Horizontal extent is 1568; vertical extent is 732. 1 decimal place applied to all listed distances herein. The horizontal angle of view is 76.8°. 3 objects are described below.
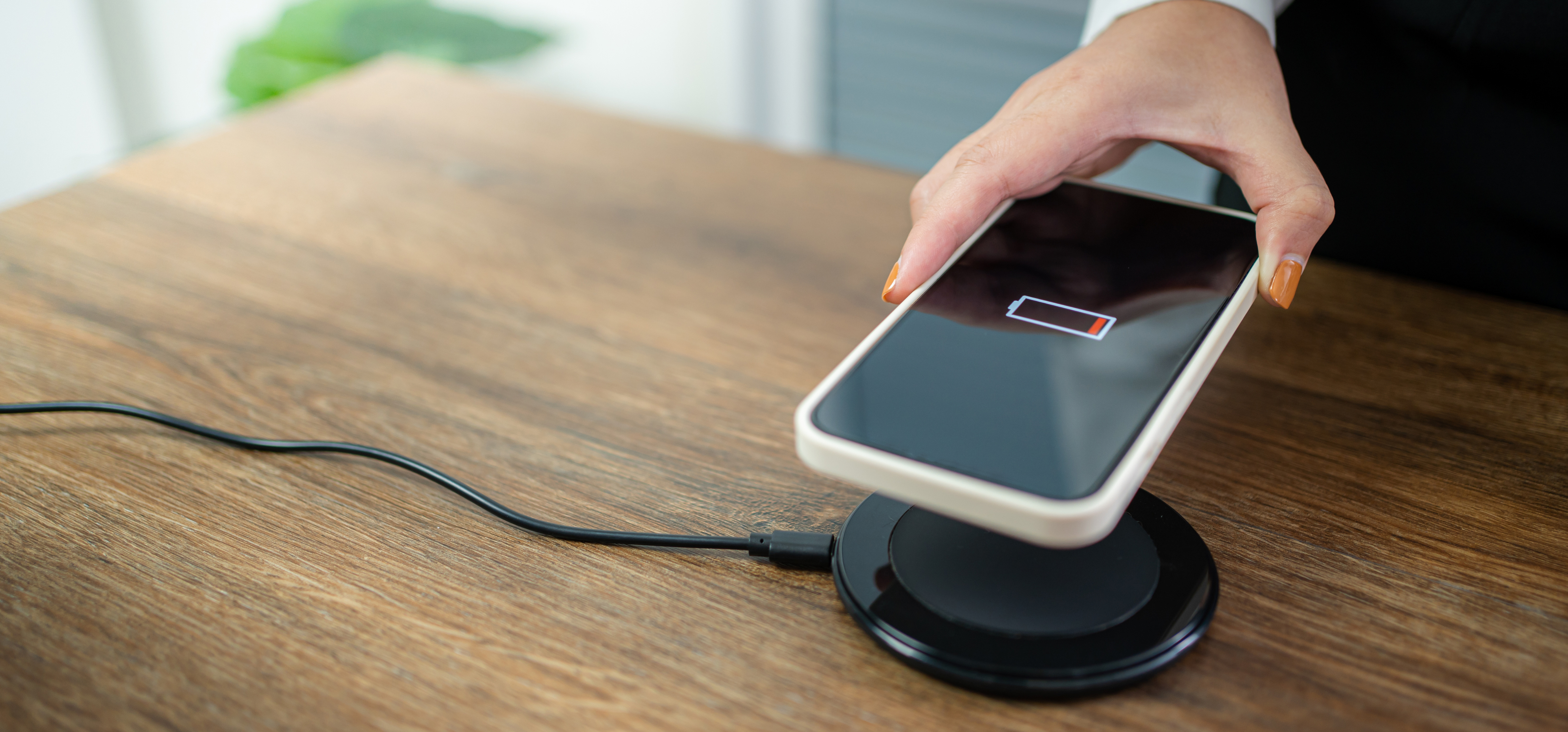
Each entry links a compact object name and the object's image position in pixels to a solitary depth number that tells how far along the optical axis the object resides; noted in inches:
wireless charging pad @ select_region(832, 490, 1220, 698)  13.2
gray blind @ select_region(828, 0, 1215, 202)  59.8
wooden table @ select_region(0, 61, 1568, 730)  13.6
